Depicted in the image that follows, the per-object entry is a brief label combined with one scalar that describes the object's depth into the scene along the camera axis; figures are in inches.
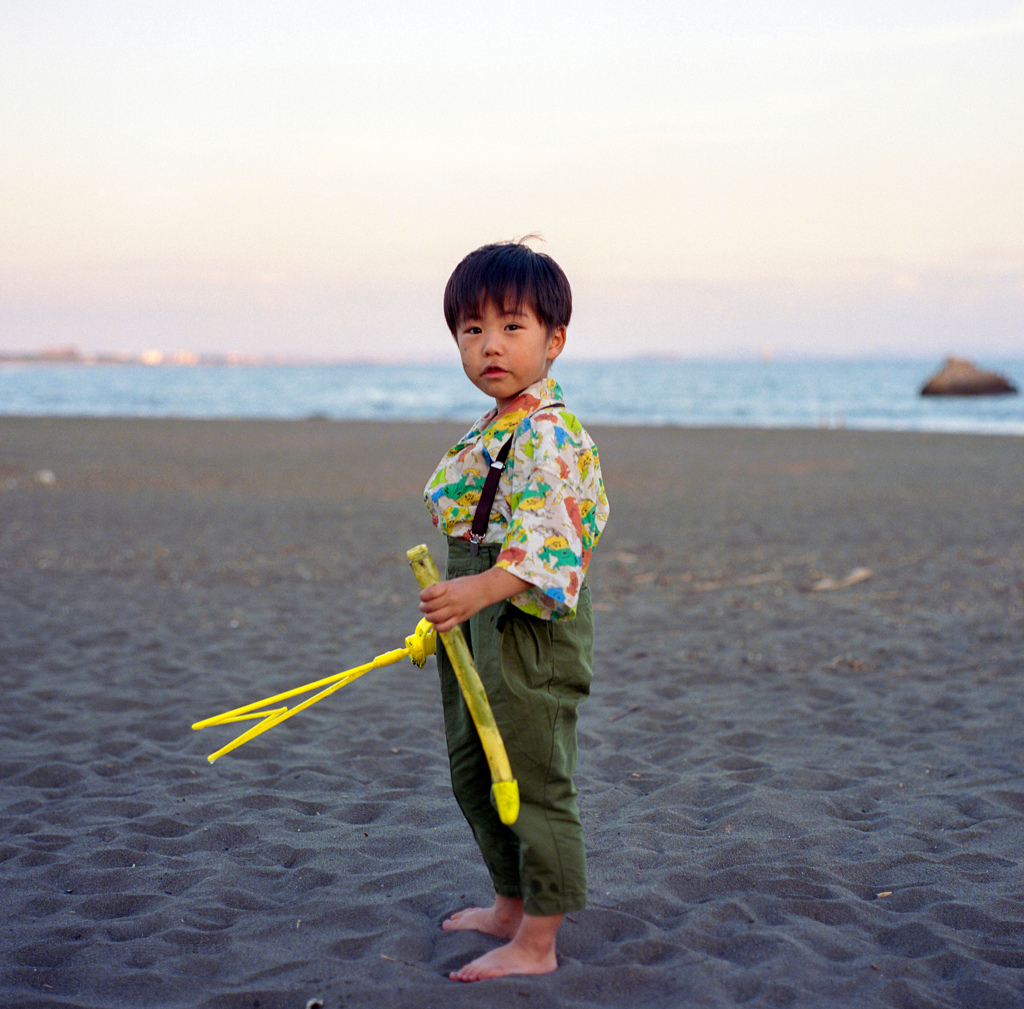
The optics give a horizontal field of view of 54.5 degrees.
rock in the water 1589.6
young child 82.7
